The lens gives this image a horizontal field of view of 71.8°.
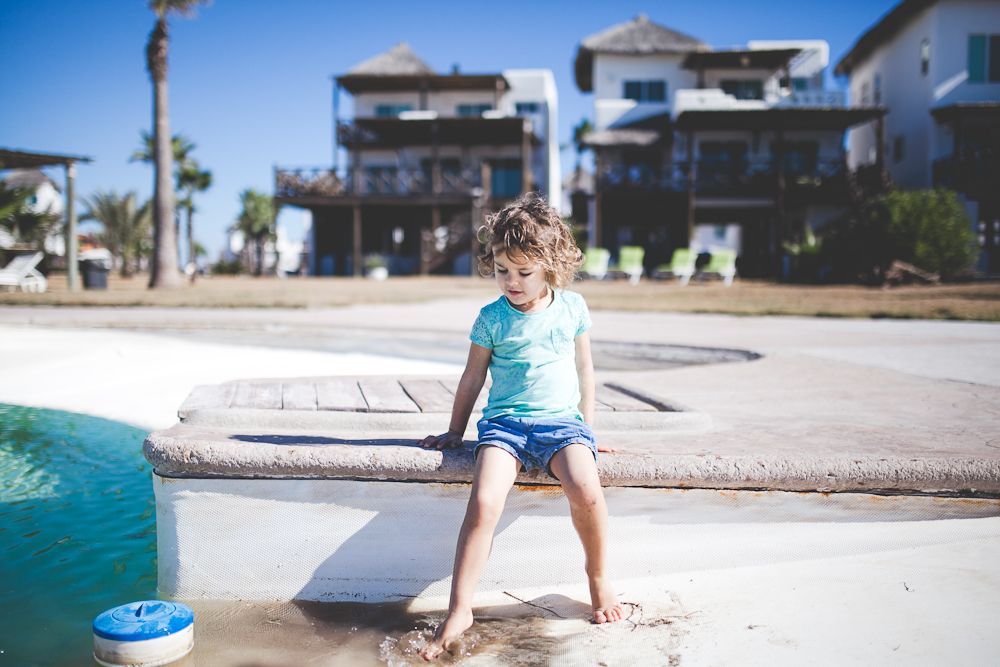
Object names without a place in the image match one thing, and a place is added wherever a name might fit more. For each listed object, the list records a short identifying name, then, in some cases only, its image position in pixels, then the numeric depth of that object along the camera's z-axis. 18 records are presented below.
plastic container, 1.76
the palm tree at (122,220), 35.31
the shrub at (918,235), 16.61
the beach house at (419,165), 26.30
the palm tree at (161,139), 17.95
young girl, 1.90
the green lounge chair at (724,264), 20.86
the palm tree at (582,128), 49.00
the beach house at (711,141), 24.47
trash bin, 17.12
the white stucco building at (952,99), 21.16
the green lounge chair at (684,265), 20.81
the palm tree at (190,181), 44.25
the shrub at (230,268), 36.84
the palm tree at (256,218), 50.12
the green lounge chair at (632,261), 21.53
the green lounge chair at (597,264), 21.69
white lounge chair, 16.73
